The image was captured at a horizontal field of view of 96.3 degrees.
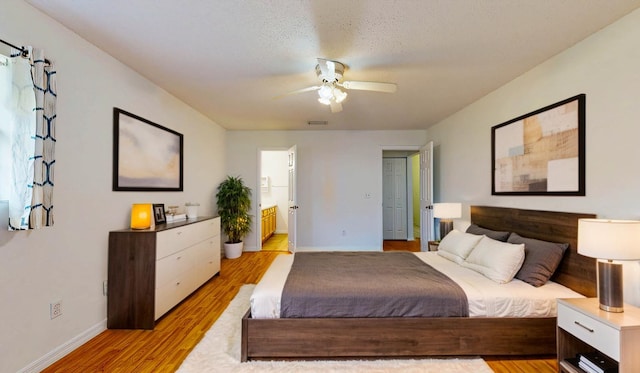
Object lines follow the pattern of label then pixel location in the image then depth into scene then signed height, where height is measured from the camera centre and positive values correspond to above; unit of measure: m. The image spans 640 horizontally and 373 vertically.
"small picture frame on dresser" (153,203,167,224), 3.21 -0.29
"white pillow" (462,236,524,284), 2.34 -0.62
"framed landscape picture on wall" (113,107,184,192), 2.76 +0.37
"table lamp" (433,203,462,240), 3.89 -0.32
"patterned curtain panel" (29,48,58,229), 1.82 +0.33
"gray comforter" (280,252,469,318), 2.10 -0.80
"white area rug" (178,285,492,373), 1.97 -1.25
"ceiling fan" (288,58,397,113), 2.59 +0.97
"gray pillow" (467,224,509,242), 2.94 -0.50
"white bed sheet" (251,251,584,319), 2.10 -0.82
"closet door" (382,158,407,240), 7.05 -0.25
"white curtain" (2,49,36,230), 1.74 +0.32
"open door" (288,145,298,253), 5.35 -0.36
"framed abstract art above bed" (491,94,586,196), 2.34 +0.34
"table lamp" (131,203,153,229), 2.76 -0.27
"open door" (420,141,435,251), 4.80 -0.15
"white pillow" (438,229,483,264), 2.93 -0.62
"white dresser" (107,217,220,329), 2.57 -0.81
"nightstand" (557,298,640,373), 1.51 -0.83
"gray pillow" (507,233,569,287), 2.29 -0.61
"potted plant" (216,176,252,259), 5.20 -0.44
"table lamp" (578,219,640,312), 1.61 -0.35
